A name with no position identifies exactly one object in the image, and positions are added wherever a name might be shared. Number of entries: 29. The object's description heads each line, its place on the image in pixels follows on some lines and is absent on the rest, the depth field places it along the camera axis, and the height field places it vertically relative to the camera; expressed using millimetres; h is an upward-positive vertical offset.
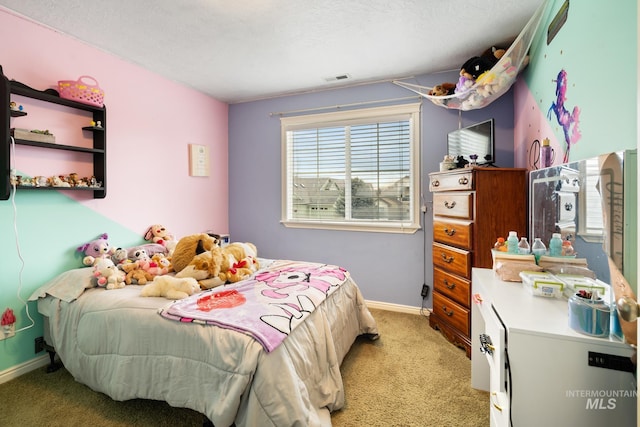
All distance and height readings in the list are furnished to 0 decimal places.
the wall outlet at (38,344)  2201 -985
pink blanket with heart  1467 -539
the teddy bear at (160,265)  2283 -433
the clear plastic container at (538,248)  1643 -222
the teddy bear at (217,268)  2108 -431
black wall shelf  1244 +466
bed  1334 -753
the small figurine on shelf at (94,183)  2436 +219
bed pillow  1989 -512
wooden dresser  2266 -120
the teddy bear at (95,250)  2428 -328
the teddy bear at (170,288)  1845 -491
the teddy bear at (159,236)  2948 -264
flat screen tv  2434 +577
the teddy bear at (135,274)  2152 -470
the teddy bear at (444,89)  2832 +1124
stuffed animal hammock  2153 +1029
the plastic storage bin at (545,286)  1336 -347
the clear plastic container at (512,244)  1742 -208
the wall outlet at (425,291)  3166 -865
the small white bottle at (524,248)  1706 -226
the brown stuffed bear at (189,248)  2314 -303
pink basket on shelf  2242 +905
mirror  1017 +1
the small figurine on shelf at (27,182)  2023 +191
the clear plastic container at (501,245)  1835 -230
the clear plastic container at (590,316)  952 -347
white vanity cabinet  914 -538
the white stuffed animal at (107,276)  2022 -450
